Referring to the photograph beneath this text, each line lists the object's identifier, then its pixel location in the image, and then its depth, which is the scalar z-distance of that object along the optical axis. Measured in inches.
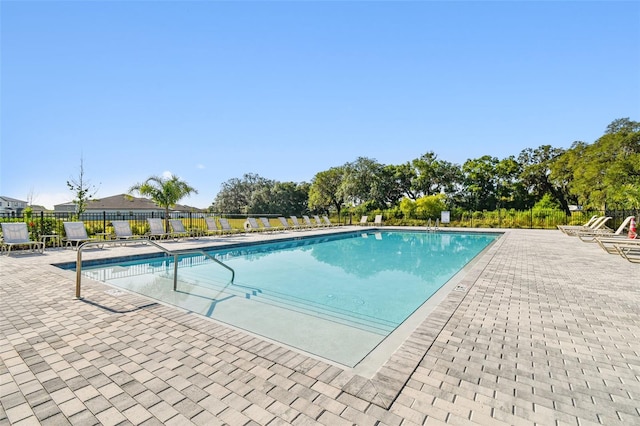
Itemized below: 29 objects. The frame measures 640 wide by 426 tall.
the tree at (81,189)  510.0
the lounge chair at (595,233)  445.4
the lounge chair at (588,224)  552.9
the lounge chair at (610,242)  293.1
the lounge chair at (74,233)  354.0
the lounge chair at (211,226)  529.7
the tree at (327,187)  1240.2
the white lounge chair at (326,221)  824.7
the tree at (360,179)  1143.6
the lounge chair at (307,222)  744.8
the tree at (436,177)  1123.3
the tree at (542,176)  1060.5
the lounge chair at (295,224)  693.0
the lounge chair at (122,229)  390.4
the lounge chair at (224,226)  546.3
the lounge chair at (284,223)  680.7
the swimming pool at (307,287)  141.0
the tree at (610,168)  613.0
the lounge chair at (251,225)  606.4
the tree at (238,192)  1658.5
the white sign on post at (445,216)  857.5
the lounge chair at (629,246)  276.5
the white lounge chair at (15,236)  313.3
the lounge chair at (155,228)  432.6
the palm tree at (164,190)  526.0
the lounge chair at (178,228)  473.6
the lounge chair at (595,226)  479.2
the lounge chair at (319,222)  784.0
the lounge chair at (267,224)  645.9
